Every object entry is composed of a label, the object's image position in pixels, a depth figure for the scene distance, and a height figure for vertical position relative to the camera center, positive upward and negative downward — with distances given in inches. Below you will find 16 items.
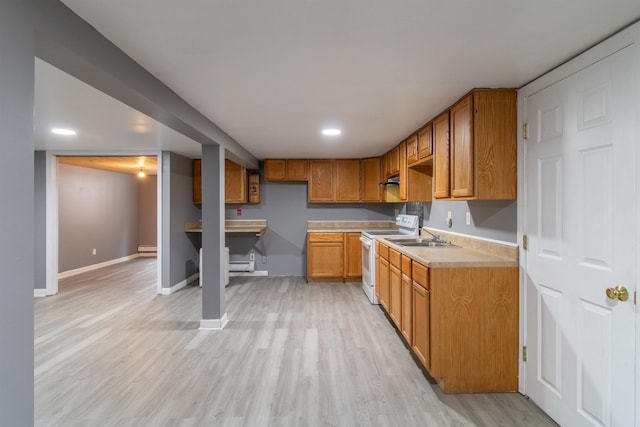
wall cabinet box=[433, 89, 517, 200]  89.7 +18.5
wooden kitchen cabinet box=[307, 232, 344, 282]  212.2 -28.5
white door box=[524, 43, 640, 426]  60.7 -6.3
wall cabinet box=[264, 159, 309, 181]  216.7 +28.7
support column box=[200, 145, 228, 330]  135.6 -11.2
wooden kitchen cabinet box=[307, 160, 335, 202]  218.7 +21.6
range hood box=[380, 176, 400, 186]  182.4 +17.8
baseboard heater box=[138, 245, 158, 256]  330.3 -37.3
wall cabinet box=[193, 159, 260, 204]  218.4 +19.1
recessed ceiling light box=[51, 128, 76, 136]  139.3 +35.3
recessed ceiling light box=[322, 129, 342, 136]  138.6 +34.8
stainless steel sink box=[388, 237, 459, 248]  128.4 -12.7
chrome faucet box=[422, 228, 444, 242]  140.2 -11.1
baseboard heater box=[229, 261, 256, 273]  230.5 -38.0
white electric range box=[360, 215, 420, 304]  170.6 -18.7
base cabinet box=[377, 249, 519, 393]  89.3 -31.6
